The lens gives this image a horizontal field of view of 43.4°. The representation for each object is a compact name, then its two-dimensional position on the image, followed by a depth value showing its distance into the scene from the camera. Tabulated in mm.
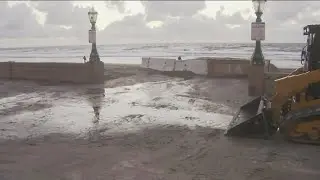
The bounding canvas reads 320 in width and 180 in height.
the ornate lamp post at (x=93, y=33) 19375
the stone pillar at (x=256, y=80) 14789
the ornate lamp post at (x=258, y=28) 14258
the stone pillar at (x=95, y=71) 19500
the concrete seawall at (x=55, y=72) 19688
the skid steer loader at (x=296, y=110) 8117
